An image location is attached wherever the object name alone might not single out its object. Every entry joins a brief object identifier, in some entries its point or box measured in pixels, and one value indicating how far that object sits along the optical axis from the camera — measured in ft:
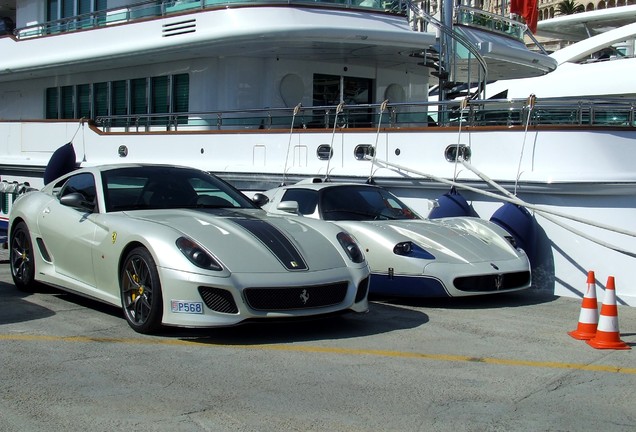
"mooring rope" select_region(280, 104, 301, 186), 41.83
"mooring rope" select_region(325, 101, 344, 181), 40.40
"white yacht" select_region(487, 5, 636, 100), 93.97
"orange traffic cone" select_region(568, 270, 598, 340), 23.21
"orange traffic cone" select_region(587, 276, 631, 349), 22.13
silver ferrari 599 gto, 20.59
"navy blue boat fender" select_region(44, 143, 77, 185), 51.62
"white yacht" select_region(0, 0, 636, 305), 32.89
